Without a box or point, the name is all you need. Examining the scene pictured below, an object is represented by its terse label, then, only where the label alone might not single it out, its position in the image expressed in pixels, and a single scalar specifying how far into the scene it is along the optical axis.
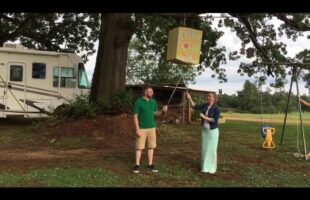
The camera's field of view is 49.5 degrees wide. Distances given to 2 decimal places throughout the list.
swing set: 8.66
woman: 6.76
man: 6.53
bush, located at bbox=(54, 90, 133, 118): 10.75
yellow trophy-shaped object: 9.55
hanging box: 6.86
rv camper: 13.45
